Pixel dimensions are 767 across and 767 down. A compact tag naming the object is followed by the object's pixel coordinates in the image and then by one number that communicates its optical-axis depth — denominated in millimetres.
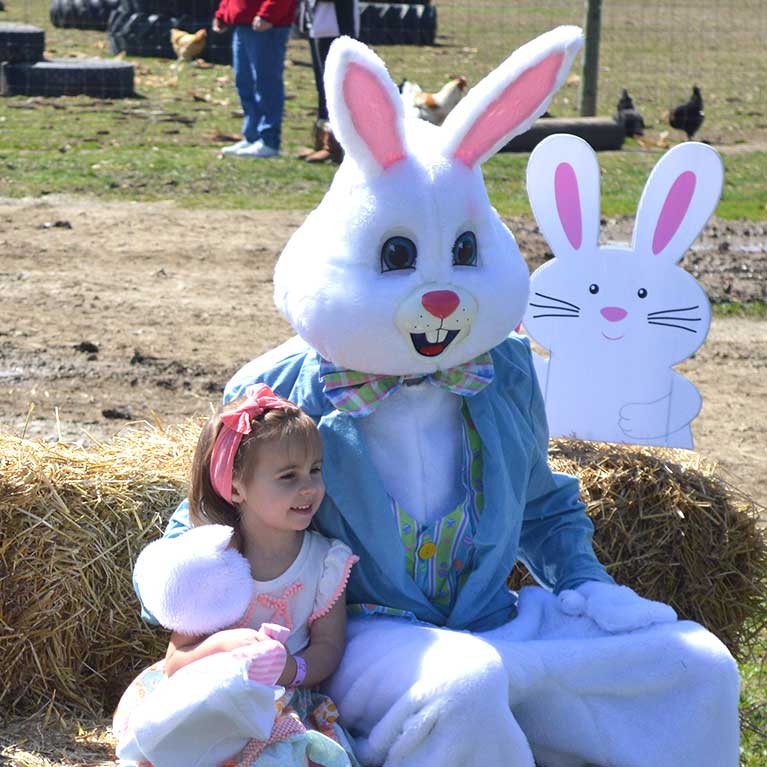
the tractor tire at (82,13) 20656
